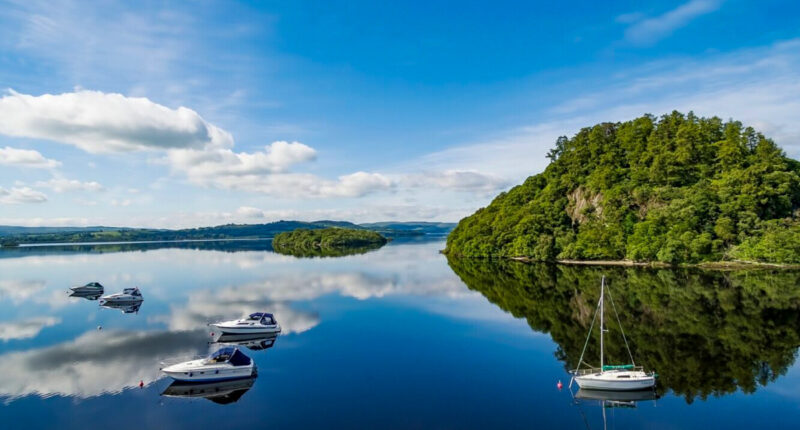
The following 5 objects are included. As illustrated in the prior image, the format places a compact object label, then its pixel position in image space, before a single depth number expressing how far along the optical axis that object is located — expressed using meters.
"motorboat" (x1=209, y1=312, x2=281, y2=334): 42.06
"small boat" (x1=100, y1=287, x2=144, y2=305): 58.34
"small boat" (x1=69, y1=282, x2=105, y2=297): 66.62
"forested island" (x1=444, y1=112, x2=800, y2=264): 88.19
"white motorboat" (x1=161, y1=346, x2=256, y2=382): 28.84
